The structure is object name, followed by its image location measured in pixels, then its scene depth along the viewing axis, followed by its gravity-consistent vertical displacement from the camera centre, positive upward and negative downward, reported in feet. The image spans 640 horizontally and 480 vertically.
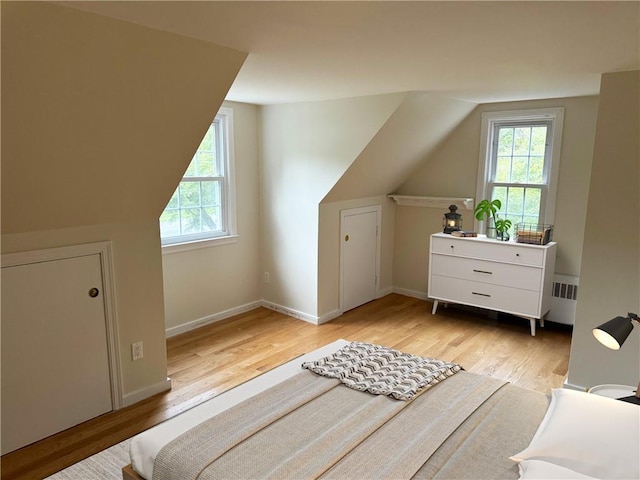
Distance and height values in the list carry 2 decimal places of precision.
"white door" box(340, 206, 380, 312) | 15.51 -2.84
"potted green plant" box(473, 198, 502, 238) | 14.43 -1.11
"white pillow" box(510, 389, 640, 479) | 4.91 -2.97
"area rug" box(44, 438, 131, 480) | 7.58 -5.00
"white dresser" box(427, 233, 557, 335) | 13.37 -3.02
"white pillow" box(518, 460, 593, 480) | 4.70 -3.07
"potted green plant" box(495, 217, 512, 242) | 14.17 -1.59
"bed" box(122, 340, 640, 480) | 5.20 -3.35
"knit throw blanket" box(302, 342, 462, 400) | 7.07 -3.24
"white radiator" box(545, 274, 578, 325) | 13.87 -3.68
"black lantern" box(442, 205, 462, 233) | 15.25 -1.47
